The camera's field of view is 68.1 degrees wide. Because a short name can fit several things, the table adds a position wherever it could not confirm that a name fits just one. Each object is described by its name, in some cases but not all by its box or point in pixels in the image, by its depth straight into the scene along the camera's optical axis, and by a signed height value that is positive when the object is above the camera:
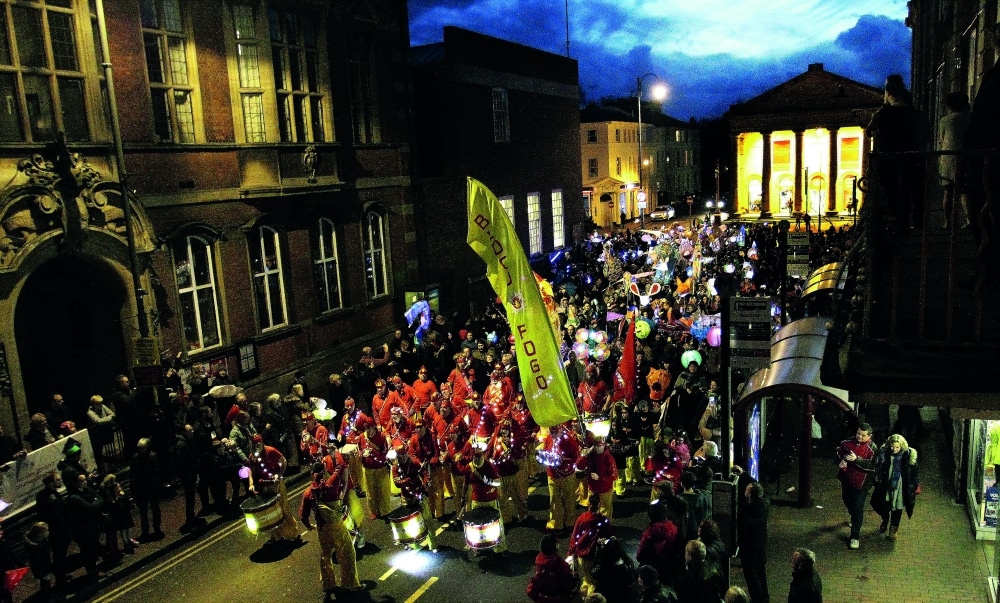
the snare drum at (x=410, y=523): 11.06 -4.90
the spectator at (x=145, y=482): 12.10 -4.48
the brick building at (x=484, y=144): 27.22 +1.90
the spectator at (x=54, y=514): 10.50 -4.20
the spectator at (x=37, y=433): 12.05 -3.52
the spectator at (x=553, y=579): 8.05 -4.24
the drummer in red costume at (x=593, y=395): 14.42 -4.09
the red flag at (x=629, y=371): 15.02 -3.82
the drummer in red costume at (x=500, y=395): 14.20 -3.95
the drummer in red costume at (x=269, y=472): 11.80 -4.27
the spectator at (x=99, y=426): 13.32 -3.84
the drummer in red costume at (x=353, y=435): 12.78 -4.13
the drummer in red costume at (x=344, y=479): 10.41 -3.94
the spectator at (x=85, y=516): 10.70 -4.36
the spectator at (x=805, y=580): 7.21 -3.95
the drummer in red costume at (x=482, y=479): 11.55 -4.48
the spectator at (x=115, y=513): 11.32 -4.67
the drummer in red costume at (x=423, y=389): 15.09 -4.04
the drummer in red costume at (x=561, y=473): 11.51 -4.41
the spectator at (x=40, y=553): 9.94 -4.55
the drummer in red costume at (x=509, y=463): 11.82 -4.34
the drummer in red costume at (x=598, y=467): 11.17 -4.26
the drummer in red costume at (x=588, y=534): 8.83 -4.15
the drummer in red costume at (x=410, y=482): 11.48 -4.41
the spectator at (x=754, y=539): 9.09 -4.46
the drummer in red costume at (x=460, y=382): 15.24 -3.98
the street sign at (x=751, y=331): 9.80 -2.07
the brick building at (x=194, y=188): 13.88 +0.40
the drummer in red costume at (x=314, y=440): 12.45 -4.06
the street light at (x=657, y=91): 42.12 +5.16
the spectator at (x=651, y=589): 7.05 -3.86
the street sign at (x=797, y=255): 15.58 -1.74
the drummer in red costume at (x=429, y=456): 11.95 -4.24
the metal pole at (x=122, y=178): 13.67 +0.62
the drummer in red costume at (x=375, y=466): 12.41 -4.52
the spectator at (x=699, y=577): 7.46 -4.01
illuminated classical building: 65.56 +2.83
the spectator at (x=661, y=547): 8.46 -4.16
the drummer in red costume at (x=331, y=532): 10.01 -4.46
